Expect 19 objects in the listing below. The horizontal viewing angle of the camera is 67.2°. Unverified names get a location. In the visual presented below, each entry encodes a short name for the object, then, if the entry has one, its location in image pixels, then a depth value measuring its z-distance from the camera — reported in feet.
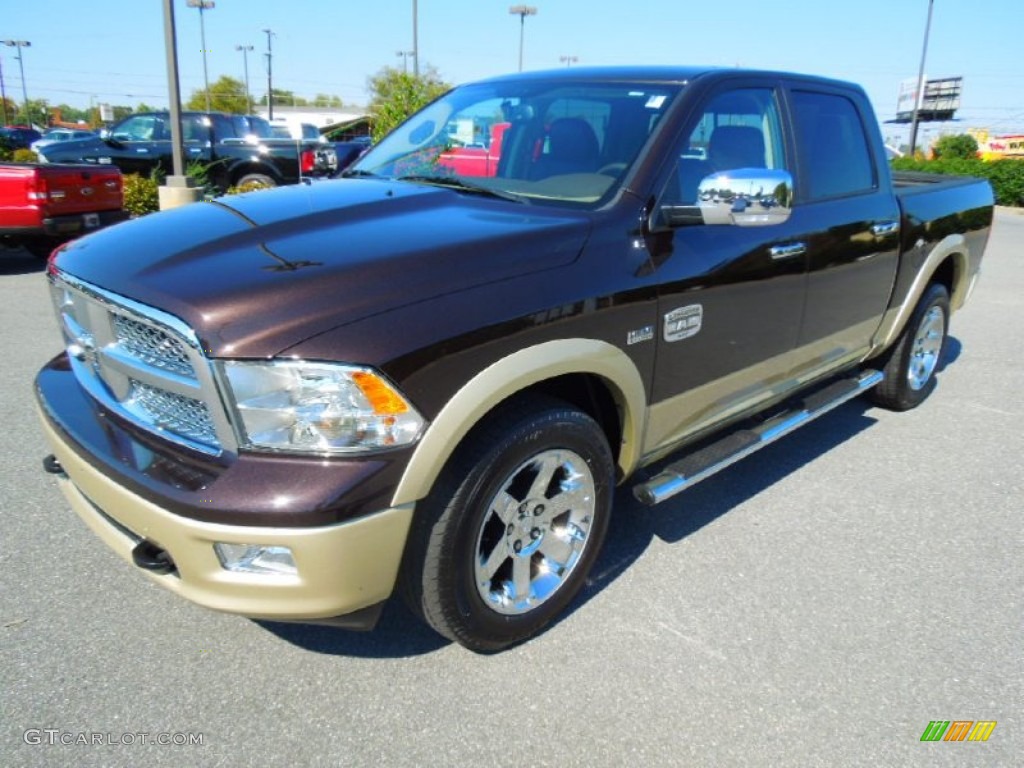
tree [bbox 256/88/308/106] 355.83
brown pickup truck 6.42
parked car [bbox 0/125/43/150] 116.14
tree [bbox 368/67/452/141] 50.88
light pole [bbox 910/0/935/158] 111.34
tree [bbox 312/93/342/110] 380.37
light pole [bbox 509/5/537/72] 152.66
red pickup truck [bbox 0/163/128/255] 26.68
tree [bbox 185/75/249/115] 291.99
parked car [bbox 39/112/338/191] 44.96
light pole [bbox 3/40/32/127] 272.31
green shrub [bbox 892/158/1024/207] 87.25
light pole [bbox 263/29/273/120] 192.93
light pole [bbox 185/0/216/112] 126.52
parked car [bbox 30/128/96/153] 114.03
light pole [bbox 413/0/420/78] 97.30
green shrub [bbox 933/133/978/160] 171.83
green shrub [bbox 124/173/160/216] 37.19
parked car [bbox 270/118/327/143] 54.03
